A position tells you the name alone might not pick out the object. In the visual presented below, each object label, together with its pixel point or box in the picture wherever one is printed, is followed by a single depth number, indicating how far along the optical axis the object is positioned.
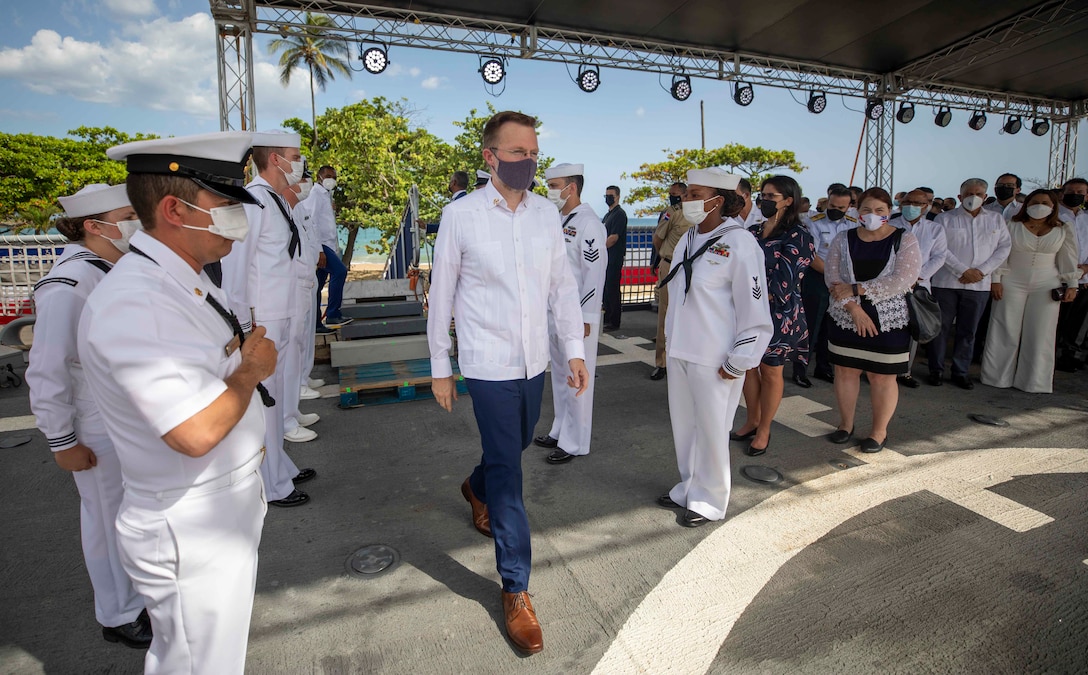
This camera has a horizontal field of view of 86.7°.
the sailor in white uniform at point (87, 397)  2.21
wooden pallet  5.77
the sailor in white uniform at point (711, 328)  3.31
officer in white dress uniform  1.40
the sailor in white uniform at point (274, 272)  3.57
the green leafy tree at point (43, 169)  33.38
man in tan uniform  7.18
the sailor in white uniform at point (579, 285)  4.44
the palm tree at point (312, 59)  34.94
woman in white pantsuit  5.91
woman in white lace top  4.43
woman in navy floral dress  4.40
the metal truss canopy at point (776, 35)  10.45
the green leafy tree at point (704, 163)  39.29
